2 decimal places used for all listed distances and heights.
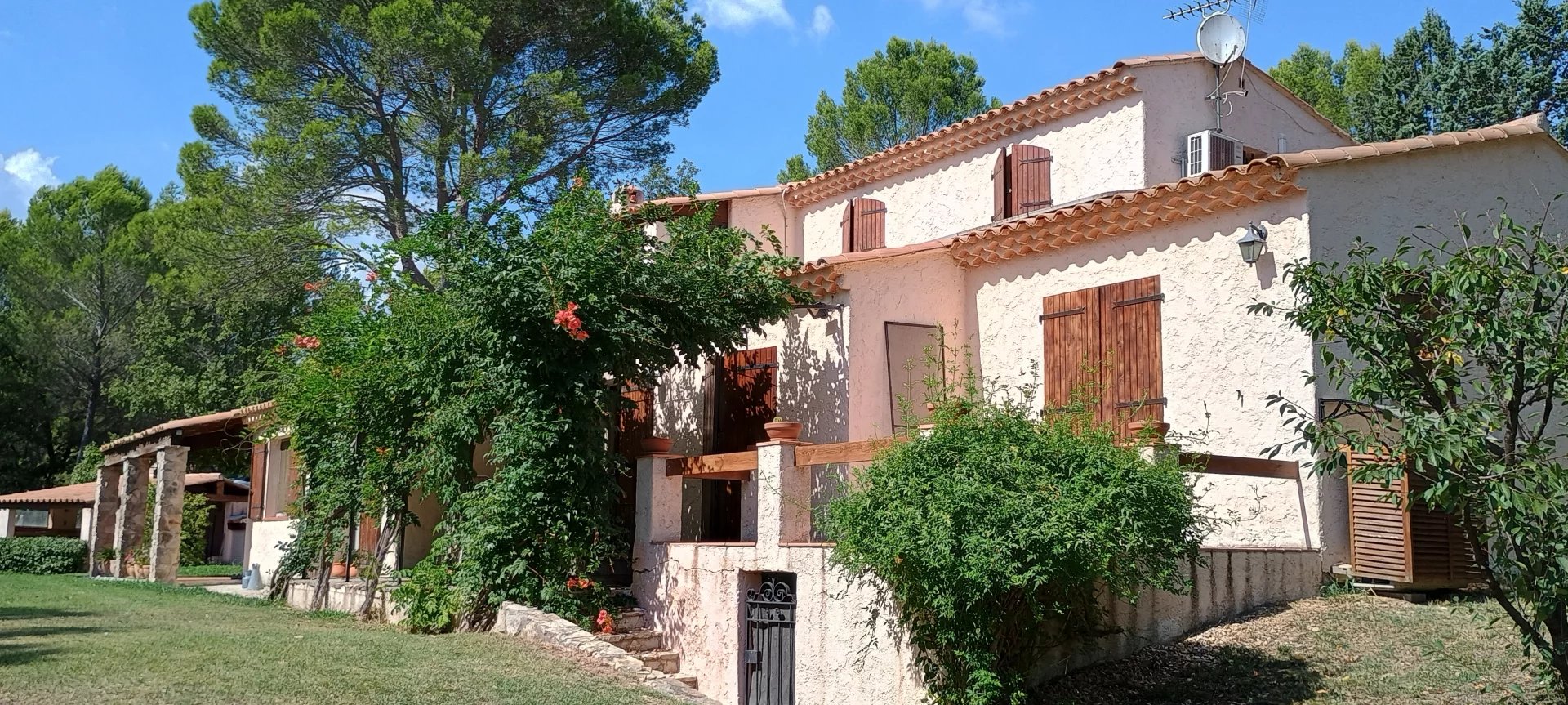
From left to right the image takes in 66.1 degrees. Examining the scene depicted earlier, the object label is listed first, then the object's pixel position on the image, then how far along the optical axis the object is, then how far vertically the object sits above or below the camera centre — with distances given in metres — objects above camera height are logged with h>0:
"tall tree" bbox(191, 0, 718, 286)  21.69 +7.74
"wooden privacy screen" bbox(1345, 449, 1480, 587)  9.63 -0.21
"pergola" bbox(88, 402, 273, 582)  19.95 +0.42
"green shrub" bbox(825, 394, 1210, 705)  7.90 -0.13
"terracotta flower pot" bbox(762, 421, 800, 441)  10.64 +0.72
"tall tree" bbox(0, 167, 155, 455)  36.56 +6.72
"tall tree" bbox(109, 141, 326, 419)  22.47 +4.68
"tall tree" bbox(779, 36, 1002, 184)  28.48 +9.81
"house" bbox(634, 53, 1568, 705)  10.18 +1.77
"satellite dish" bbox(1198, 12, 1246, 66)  14.57 +5.76
